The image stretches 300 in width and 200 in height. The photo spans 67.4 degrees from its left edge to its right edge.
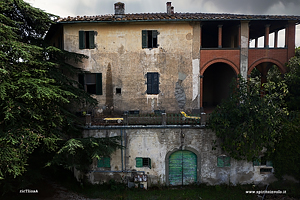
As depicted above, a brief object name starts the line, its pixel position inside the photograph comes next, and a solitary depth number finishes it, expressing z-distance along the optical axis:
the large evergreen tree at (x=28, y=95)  8.67
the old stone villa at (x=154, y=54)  13.96
